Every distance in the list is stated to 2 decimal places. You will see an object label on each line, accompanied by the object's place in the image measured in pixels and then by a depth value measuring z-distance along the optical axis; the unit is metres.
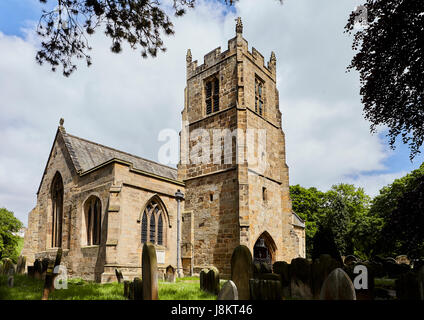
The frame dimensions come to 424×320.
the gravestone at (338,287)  3.79
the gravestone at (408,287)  4.87
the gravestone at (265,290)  4.54
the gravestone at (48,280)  6.96
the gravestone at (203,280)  8.52
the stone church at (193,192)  17.22
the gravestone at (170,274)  13.57
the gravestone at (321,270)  5.60
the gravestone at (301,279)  6.69
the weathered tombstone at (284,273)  7.21
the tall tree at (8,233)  39.78
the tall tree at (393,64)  10.05
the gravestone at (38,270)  12.99
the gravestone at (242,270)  5.64
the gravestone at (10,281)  10.55
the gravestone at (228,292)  4.06
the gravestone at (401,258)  21.05
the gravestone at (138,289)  6.43
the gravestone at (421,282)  4.82
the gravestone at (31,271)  13.72
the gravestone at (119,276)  13.27
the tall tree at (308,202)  44.86
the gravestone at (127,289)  7.96
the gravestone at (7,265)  12.82
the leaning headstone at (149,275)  5.57
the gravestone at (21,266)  16.27
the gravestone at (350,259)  17.59
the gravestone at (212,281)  8.15
